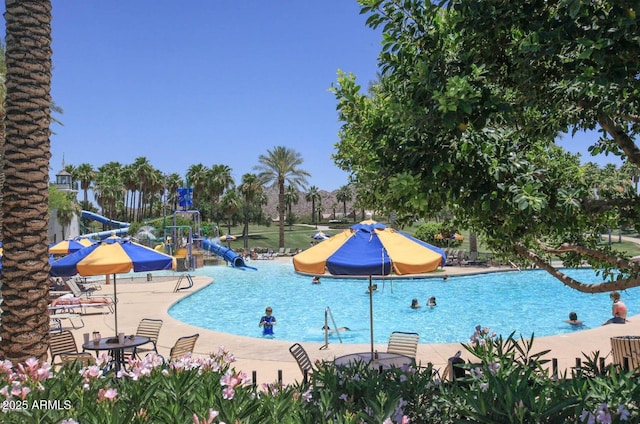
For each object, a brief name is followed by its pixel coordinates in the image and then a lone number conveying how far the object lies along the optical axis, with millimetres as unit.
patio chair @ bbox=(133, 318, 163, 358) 11893
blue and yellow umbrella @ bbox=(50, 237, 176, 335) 10102
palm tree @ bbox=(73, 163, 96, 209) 79100
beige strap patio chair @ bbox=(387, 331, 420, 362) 9891
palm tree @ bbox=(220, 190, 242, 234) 63719
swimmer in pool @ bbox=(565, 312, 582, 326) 17234
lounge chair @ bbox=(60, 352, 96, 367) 9070
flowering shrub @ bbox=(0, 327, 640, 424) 3389
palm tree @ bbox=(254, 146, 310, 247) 55500
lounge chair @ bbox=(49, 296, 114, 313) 17406
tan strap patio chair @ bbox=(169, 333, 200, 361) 9852
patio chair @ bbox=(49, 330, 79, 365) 10258
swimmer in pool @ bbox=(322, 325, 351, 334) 17344
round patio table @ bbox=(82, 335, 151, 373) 9493
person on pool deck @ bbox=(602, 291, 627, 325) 13828
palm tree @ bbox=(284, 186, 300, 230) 99750
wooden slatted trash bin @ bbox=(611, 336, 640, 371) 8648
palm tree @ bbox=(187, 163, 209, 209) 69625
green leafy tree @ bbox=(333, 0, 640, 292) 3504
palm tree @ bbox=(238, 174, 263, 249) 66062
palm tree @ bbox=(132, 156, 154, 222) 75000
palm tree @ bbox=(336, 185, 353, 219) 107500
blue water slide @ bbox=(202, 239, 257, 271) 39875
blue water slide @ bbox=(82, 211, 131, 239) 74438
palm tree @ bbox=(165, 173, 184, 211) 81062
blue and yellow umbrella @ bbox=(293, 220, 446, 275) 7875
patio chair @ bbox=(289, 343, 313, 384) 8789
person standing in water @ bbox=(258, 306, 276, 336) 16844
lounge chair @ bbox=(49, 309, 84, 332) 15217
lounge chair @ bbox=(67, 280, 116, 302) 22056
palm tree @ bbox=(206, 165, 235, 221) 68188
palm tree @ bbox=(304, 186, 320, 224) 106150
